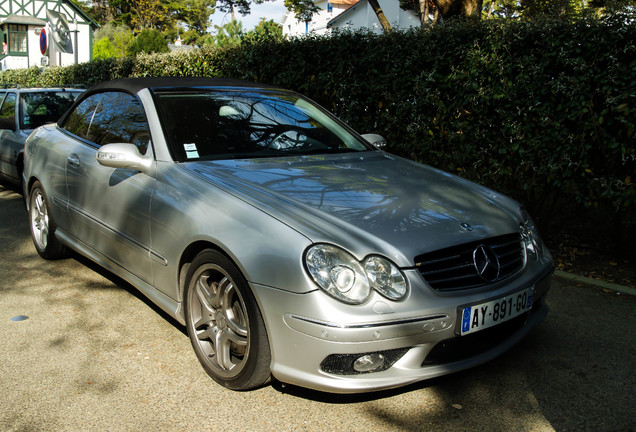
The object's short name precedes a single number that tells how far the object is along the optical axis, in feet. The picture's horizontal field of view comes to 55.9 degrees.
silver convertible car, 8.72
